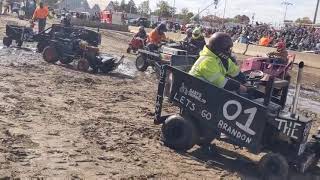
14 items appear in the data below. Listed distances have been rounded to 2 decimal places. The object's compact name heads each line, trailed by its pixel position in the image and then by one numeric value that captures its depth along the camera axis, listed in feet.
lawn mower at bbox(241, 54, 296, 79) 33.80
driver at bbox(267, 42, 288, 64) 34.84
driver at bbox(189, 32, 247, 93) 14.96
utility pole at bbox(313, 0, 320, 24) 103.08
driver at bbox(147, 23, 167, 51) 36.87
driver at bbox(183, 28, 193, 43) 37.22
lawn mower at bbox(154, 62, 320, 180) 13.74
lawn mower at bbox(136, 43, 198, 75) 32.97
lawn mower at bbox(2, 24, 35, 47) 39.08
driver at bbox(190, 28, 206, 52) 36.37
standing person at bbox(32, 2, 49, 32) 48.92
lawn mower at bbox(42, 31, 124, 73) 32.37
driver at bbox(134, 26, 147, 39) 44.44
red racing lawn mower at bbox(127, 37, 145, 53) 43.81
